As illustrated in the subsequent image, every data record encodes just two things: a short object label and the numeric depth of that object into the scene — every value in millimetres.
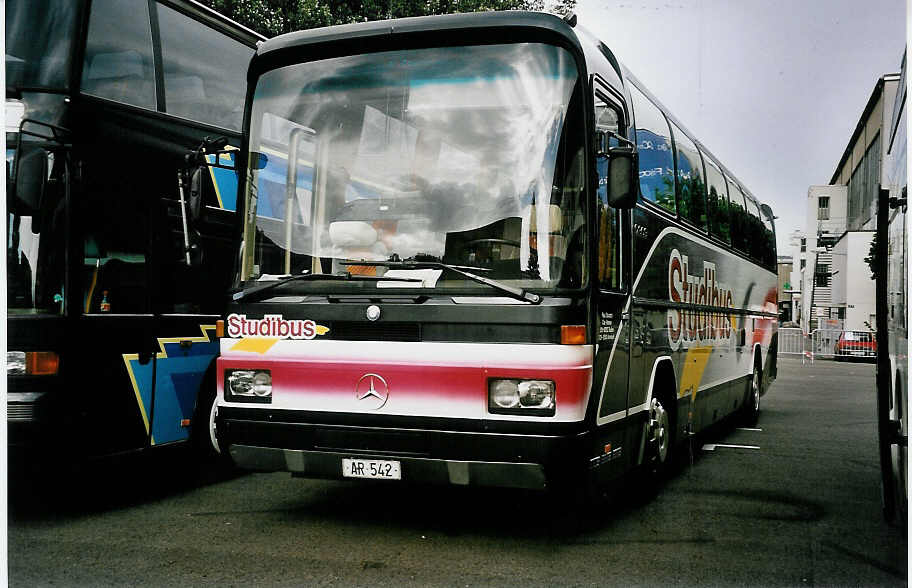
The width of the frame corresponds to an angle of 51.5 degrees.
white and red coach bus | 5398
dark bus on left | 6281
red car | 27719
